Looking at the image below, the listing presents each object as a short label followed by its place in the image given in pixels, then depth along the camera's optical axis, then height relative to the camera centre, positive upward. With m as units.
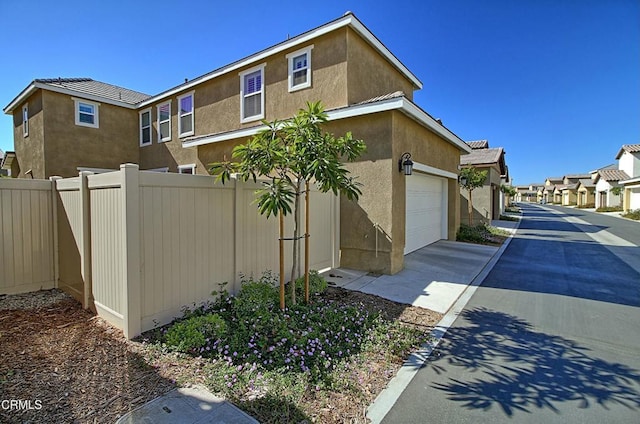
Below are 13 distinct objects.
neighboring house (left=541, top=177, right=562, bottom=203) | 68.50 +2.19
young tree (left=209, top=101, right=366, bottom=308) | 4.29 +0.70
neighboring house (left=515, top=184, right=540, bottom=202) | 96.62 +3.84
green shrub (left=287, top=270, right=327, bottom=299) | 5.54 -1.59
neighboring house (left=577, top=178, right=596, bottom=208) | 45.62 +1.62
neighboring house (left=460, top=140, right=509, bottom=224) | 18.05 +0.85
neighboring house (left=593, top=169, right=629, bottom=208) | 35.03 +2.28
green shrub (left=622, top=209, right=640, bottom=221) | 24.09 -0.95
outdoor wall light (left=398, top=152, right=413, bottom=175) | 7.31 +1.00
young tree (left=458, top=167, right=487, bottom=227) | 14.71 +1.28
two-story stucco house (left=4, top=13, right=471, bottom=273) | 7.31 +3.12
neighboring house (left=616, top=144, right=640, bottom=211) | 28.41 +3.82
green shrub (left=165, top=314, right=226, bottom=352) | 3.59 -1.67
